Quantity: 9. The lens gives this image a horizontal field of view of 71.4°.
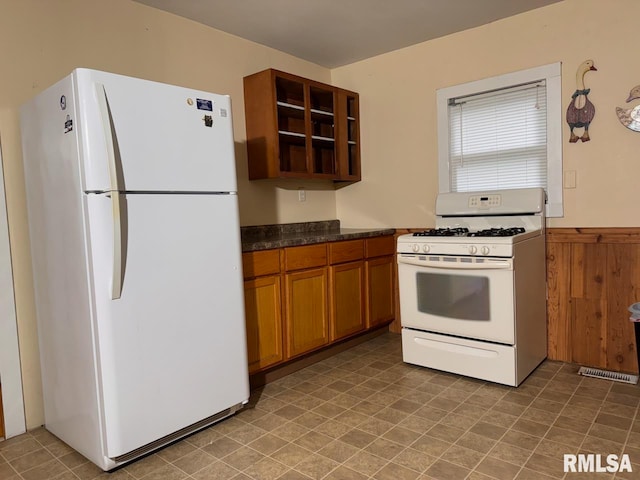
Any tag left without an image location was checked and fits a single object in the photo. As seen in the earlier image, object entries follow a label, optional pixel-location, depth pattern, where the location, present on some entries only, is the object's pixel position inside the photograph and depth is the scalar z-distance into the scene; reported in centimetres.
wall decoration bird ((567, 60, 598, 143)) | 279
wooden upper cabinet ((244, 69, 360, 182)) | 317
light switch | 289
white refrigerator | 180
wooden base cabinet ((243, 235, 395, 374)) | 267
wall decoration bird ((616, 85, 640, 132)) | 264
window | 295
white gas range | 256
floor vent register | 262
